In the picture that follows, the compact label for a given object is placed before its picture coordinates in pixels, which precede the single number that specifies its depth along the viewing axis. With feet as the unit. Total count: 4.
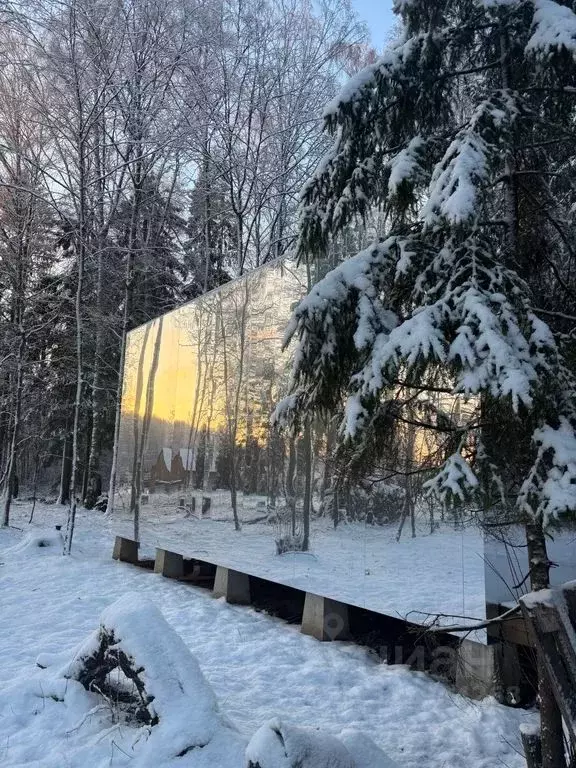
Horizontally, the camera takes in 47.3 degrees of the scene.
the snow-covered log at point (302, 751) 8.73
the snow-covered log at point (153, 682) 10.20
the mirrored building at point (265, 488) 14.52
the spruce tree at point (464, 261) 8.35
